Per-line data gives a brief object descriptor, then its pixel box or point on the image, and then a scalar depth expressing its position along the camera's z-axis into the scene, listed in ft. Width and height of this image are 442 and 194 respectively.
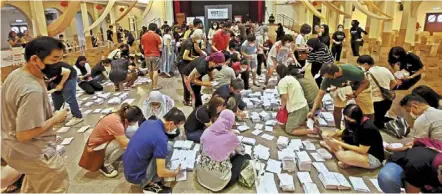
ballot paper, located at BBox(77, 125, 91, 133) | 13.75
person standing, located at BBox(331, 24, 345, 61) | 25.58
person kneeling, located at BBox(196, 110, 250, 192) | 8.36
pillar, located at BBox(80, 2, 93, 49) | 45.06
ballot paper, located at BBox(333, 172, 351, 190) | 8.77
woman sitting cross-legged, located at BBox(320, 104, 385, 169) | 9.06
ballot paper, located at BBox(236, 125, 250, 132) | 13.39
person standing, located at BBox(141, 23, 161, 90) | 19.63
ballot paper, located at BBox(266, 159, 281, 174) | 9.89
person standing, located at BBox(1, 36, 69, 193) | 5.87
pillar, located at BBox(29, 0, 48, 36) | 28.89
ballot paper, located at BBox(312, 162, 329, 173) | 9.66
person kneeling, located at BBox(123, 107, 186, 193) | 7.97
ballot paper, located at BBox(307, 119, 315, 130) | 12.69
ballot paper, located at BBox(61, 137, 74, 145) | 12.39
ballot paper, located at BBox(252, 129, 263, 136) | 13.04
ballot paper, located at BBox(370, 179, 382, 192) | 8.70
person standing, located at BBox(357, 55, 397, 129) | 12.20
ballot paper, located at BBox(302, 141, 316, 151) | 11.34
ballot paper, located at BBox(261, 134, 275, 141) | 12.53
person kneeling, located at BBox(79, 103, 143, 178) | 8.96
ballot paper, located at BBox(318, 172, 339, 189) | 8.84
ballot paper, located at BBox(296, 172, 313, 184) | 9.15
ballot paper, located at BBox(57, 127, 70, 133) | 13.75
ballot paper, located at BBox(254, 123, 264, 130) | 13.67
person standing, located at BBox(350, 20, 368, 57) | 28.55
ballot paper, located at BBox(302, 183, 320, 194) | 8.68
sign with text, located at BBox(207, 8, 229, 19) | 68.36
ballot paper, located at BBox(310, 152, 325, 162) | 10.52
